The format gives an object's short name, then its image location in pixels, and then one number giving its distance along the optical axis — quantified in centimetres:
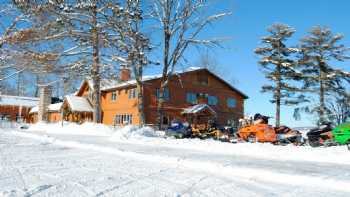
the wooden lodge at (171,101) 3847
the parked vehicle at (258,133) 2052
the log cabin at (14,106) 7000
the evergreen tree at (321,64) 3744
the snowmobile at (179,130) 2450
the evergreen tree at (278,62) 3825
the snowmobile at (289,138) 2048
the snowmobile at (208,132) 2412
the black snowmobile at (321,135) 1763
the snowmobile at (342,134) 1672
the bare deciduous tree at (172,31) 2559
